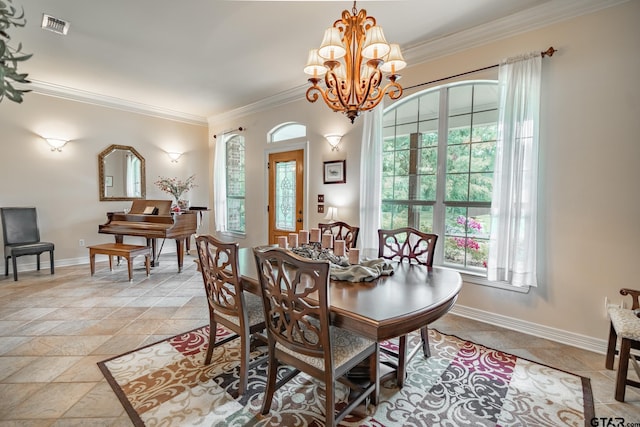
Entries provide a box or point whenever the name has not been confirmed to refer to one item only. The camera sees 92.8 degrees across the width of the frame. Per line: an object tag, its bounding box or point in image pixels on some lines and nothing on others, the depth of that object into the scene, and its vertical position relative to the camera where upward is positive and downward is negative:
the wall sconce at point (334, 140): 4.25 +0.80
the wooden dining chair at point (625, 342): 1.86 -0.88
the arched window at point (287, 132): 4.99 +1.11
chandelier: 2.16 +1.01
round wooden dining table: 1.32 -0.52
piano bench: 4.25 -0.79
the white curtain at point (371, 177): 3.72 +0.25
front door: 4.96 +0.08
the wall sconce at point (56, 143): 4.80 +0.84
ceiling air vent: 2.89 +1.68
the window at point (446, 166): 3.14 +0.36
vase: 5.59 -0.16
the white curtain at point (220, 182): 6.25 +0.30
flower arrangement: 5.79 +0.22
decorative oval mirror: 5.40 +0.41
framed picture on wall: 4.24 +0.36
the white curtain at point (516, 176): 2.69 +0.20
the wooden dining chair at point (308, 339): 1.42 -0.76
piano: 4.57 -0.43
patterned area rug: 1.76 -1.27
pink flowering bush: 3.20 -0.50
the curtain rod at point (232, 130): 5.82 +1.30
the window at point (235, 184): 6.10 +0.26
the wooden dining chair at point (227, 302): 1.88 -0.73
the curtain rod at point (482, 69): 2.63 +1.27
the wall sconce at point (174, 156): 6.17 +0.82
